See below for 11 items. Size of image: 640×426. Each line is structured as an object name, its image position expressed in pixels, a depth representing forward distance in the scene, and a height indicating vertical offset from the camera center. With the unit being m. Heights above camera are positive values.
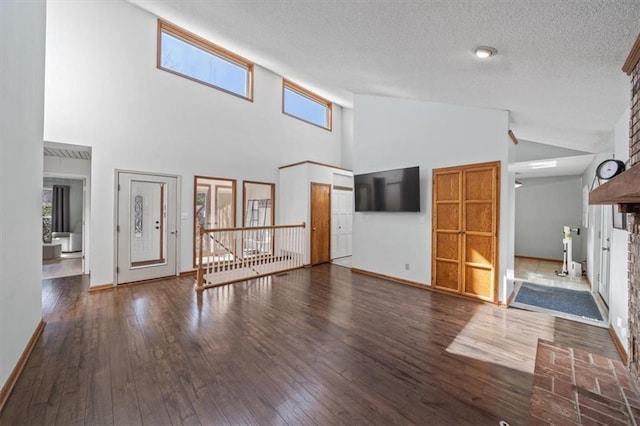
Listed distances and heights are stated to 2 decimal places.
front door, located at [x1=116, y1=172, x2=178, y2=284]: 4.87 -0.31
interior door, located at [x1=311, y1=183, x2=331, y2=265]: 6.66 -0.27
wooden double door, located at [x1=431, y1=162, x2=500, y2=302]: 4.02 -0.25
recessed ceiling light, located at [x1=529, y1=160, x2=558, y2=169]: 5.53 +1.09
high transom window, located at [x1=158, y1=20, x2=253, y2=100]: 5.41 +3.37
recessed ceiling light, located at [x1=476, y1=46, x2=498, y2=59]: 2.17 +1.36
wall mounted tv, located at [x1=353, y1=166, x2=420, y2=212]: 4.85 +0.45
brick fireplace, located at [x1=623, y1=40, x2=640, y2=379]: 1.89 -0.18
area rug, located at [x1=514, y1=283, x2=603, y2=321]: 3.69 -1.34
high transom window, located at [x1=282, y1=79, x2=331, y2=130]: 7.57 +3.28
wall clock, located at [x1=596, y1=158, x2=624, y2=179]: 2.65 +0.48
